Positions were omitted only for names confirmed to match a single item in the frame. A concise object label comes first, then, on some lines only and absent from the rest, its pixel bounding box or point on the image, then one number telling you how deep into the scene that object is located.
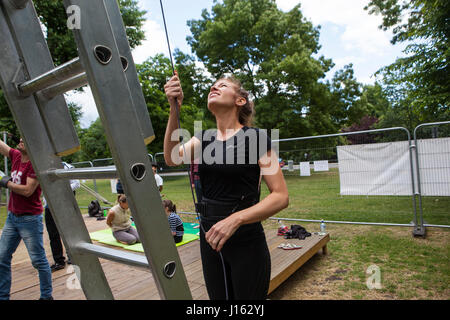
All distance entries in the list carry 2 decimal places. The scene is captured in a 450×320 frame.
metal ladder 0.77
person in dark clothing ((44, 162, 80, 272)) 4.82
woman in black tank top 1.50
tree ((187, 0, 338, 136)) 17.86
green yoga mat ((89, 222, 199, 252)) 5.82
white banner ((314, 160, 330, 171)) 7.42
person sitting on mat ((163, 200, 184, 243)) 5.76
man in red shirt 3.29
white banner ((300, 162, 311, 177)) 7.79
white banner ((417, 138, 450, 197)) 5.88
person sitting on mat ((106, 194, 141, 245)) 6.02
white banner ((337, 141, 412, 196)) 6.30
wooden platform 3.54
